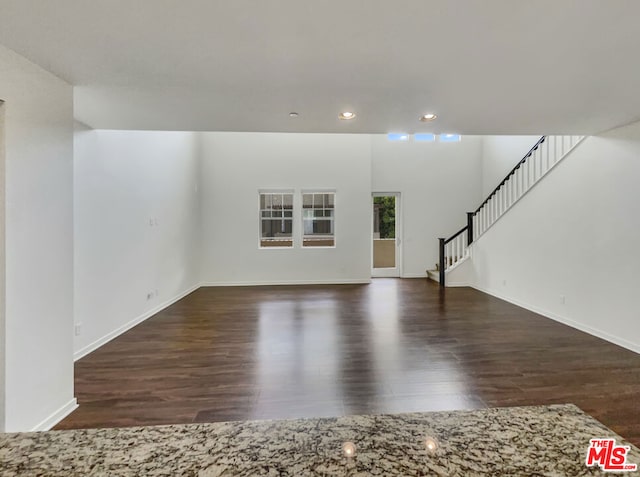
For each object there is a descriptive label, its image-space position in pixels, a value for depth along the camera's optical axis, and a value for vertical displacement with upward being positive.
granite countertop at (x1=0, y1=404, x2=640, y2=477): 0.64 -0.48
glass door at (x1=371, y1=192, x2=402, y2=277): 8.46 +0.00
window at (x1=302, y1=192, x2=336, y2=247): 7.67 +0.34
